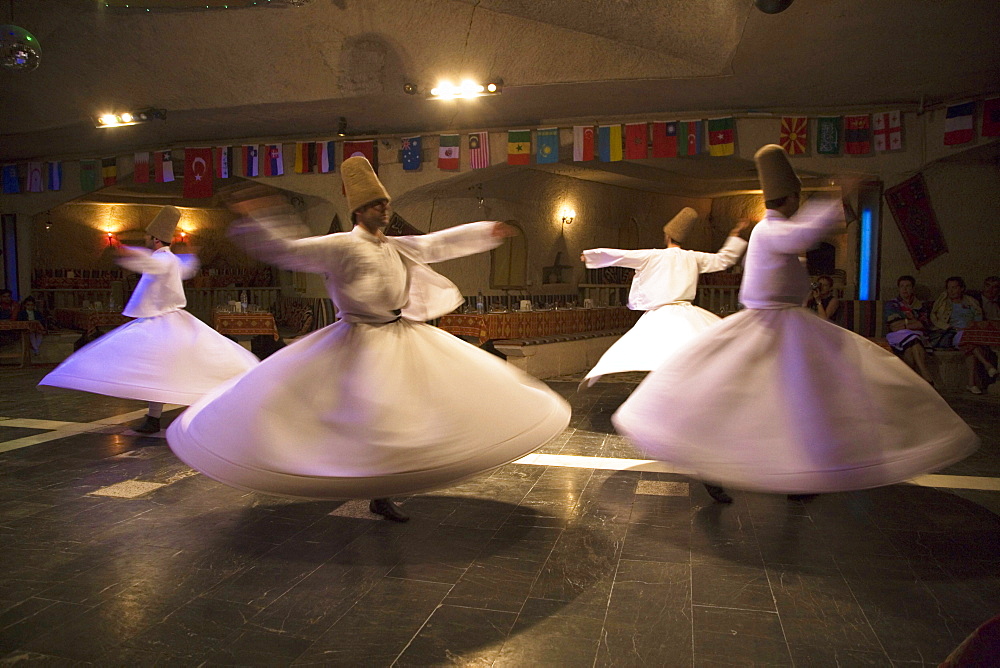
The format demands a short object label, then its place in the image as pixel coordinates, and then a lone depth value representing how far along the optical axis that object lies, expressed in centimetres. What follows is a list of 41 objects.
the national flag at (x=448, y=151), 1100
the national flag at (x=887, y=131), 923
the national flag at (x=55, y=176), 1323
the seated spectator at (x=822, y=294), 804
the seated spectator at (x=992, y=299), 801
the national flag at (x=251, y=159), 1199
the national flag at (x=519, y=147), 1072
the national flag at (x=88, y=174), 1306
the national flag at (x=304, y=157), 1158
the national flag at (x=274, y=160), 1176
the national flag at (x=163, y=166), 1236
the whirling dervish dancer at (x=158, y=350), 504
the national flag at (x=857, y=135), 944
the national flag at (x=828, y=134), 953
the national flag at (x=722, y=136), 983
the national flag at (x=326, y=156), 1151
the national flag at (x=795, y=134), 962
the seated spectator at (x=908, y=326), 739
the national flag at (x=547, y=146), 1059
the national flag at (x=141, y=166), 1257
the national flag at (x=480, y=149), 1091
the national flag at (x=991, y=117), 839
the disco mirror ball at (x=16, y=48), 567
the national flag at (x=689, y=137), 1001
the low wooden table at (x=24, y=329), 994
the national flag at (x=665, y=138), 1012
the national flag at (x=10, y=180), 1338
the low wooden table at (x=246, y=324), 981
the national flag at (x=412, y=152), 1116
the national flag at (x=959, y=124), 865
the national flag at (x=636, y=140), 1020
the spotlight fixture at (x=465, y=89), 880
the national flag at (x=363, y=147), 1134
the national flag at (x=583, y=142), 1045
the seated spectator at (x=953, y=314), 791
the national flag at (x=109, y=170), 1302
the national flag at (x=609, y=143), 1032
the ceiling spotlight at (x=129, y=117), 1014
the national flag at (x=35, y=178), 1327
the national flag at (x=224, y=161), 1212
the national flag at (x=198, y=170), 1221
